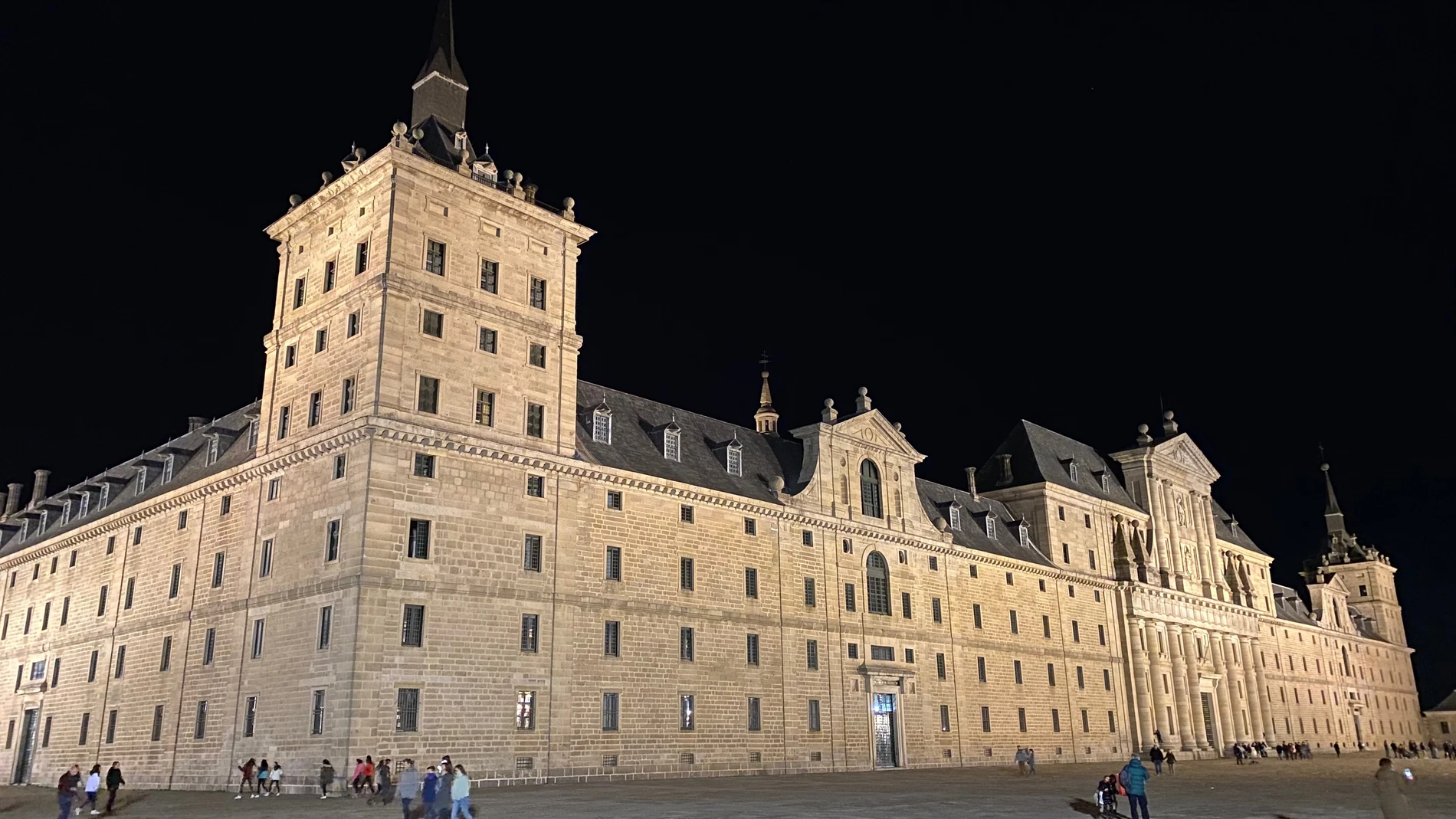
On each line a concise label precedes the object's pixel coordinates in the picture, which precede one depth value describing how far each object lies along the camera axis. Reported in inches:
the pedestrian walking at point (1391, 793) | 780.6
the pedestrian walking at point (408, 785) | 1022.4
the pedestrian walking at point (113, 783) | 1296.8
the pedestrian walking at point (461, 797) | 947.3
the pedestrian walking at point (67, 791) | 1067.3
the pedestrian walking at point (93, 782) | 1207.6
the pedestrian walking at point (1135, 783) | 968.3
